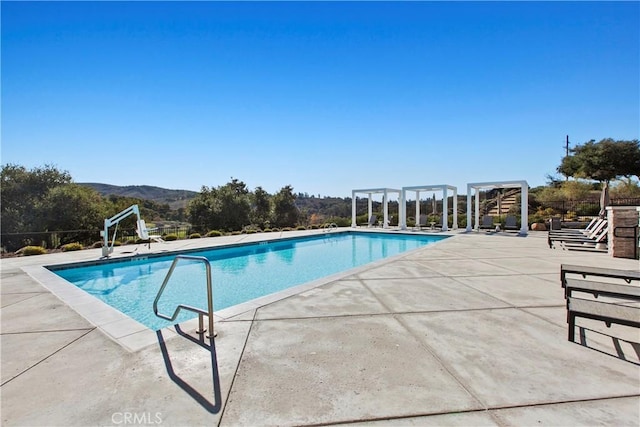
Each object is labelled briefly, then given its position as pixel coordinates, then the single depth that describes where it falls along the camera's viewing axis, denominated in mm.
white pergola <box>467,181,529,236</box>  13531
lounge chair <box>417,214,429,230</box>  16870
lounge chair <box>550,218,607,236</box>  9044
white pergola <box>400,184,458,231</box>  15755
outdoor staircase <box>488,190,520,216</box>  22141
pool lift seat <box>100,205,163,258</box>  8685
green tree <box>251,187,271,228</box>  23688
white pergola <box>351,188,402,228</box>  17375
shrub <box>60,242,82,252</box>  10281
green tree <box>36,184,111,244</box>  14047
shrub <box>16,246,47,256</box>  9383
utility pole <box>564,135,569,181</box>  30766
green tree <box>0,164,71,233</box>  13922
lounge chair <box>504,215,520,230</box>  14000
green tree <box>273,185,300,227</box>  22812
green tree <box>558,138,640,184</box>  20656
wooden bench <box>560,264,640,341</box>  2381
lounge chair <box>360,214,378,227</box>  18969
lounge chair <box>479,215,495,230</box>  15022
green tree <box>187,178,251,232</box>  21828
